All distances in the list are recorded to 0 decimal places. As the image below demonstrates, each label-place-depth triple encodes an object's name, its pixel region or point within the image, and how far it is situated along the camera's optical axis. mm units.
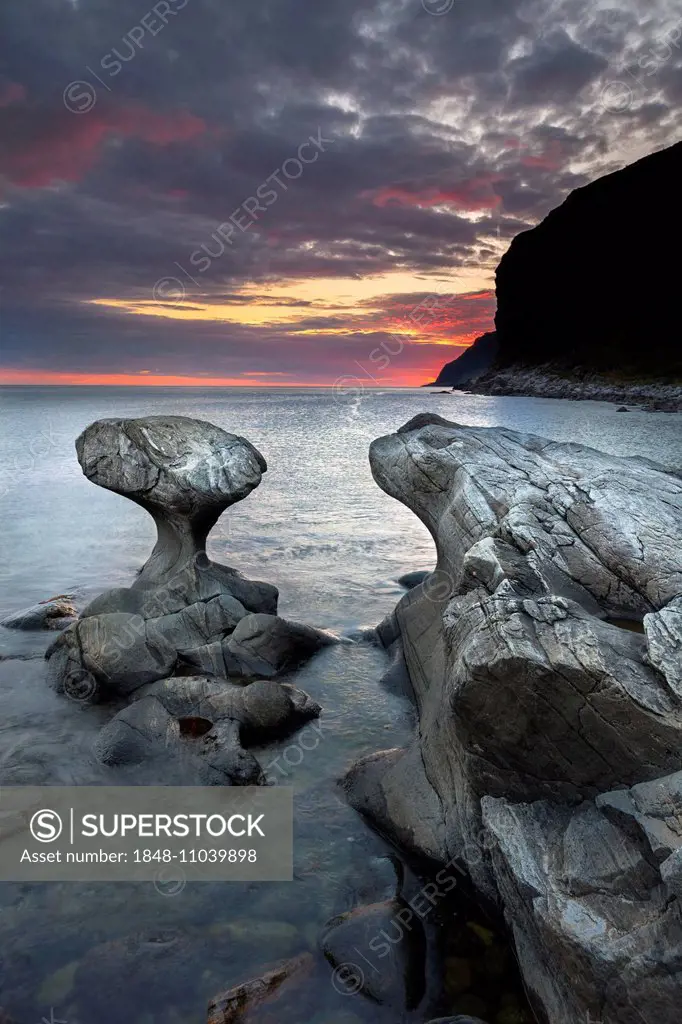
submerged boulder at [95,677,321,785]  9172
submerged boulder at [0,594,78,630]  14617
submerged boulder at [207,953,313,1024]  5719
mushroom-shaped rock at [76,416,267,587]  13133
